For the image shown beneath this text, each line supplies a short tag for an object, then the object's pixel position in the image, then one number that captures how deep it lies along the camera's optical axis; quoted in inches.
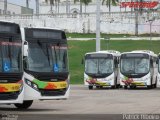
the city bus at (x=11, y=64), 781.9
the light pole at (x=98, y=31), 1973.4
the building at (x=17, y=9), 5322.8
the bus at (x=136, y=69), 1740.9
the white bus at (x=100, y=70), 1740.9
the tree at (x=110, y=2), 3643.2
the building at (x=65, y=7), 5097.9
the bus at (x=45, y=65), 857.5
